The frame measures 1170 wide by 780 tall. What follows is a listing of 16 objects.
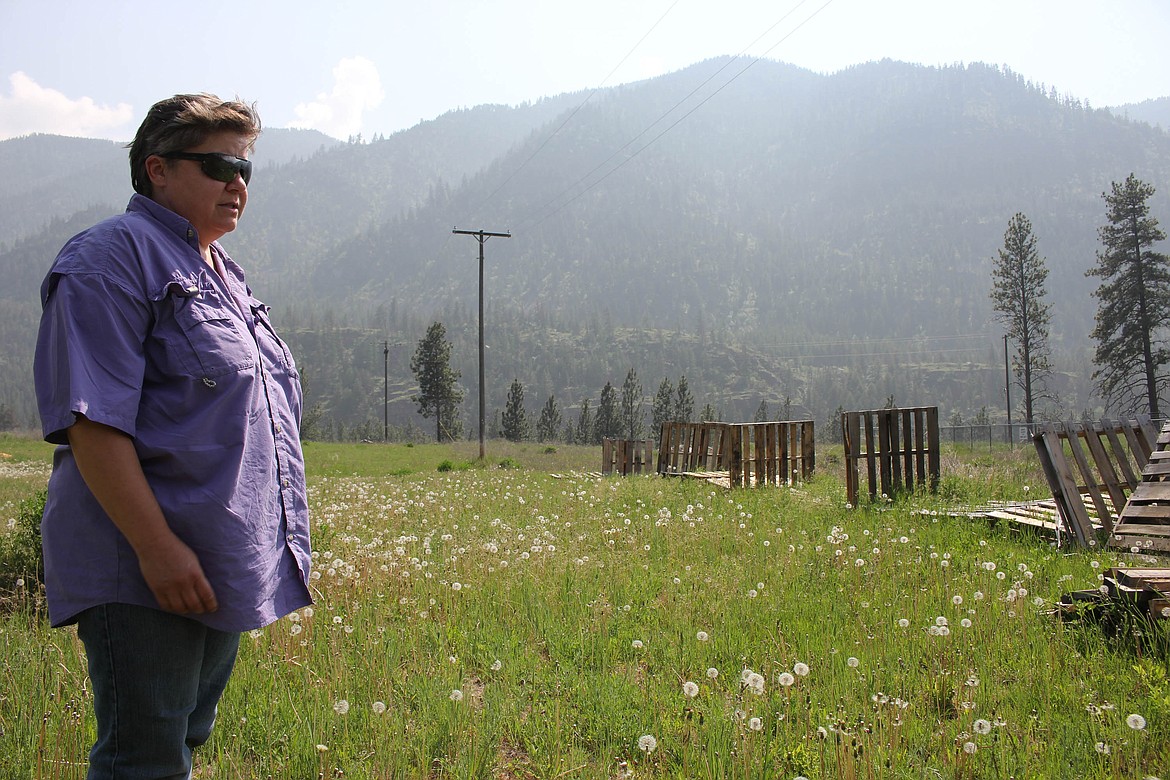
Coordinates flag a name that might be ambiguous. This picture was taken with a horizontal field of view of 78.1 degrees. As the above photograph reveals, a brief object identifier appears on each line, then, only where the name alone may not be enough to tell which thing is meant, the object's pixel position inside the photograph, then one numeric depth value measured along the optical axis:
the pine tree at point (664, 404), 96.38
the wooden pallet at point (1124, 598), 4.19
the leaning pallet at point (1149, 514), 6.19
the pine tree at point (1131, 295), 38.59
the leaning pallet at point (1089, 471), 7.25
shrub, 6.05
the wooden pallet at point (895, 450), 10.70
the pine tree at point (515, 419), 88.75
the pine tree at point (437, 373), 73.69
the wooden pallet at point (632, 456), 22.34
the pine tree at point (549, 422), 95.00
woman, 1.76
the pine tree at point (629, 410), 97.75
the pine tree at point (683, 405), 100.72
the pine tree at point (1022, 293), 50.88
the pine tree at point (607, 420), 93.94
